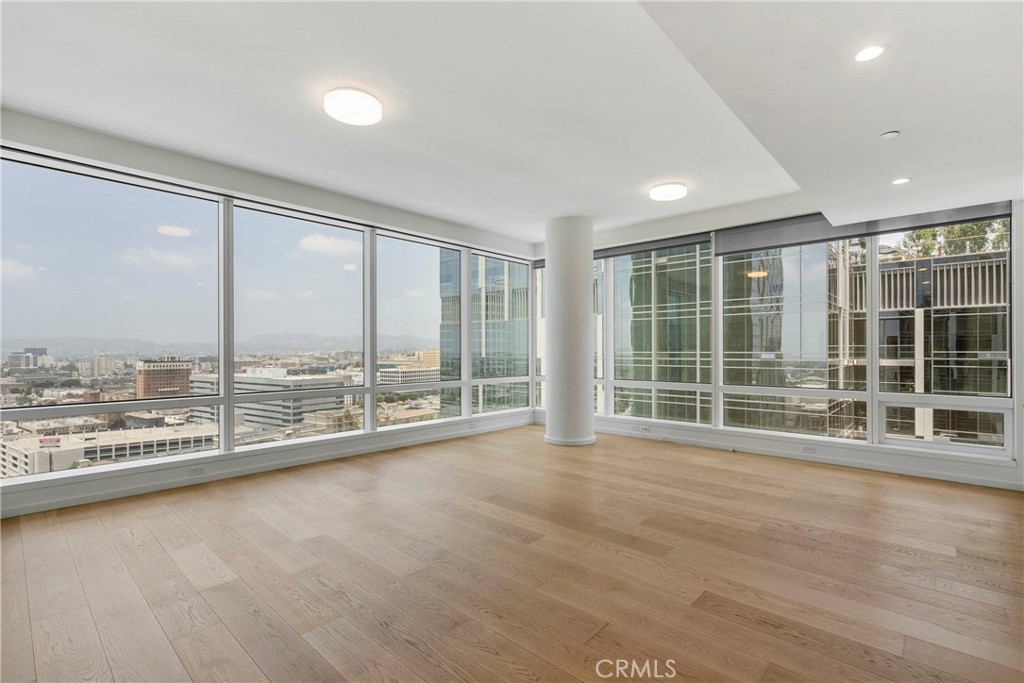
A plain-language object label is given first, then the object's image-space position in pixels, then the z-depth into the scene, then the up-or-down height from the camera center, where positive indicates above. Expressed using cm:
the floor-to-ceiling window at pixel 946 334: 433 +7
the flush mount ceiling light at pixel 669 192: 471 +153
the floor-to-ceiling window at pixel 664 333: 609 +14
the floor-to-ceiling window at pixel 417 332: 585 +18
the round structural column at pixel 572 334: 598 +13
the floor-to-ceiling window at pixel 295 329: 470 +18
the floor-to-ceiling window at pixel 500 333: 699 +18
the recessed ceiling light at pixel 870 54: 194 +119
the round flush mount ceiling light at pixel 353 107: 299 +154
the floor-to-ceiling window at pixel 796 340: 504 +3
